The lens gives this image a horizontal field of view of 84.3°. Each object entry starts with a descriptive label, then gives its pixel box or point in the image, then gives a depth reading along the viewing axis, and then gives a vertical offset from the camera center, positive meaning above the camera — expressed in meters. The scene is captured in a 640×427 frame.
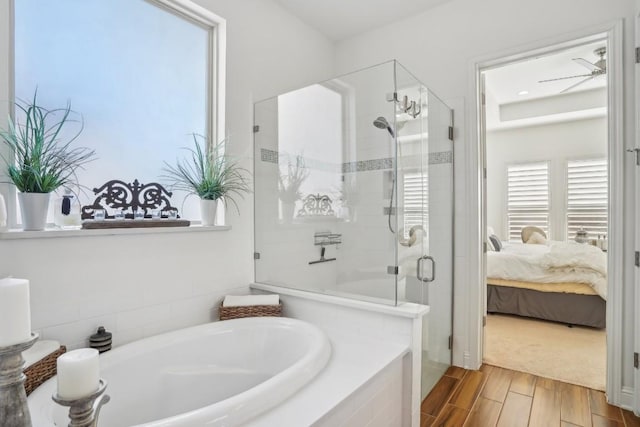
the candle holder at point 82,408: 0.70 -0.40
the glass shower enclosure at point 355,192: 2.28 +0.15
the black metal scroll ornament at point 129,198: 1.84 +0.08
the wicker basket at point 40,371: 1.28 -0.60
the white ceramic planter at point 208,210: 2.19 +0.01
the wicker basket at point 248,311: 2.15 -0.61
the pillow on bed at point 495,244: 4.99 -0.45
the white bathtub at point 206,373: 1.17 -0.71
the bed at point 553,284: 3.68 -0.79
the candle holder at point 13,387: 0.75 -0.38
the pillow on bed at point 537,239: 6.09 -0.46
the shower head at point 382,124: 2.23 +0.58
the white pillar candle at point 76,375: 0.70 -0.33
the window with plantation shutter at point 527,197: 6.55 +0.30
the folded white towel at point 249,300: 2.20 -0.56
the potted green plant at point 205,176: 2.17 +0.23
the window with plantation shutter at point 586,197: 5.99 +0.28
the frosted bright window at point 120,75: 1.69 +0.74
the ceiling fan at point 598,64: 3.74 +1.67
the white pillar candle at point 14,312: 0.71 -0.21
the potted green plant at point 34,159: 1.49 +0.23
